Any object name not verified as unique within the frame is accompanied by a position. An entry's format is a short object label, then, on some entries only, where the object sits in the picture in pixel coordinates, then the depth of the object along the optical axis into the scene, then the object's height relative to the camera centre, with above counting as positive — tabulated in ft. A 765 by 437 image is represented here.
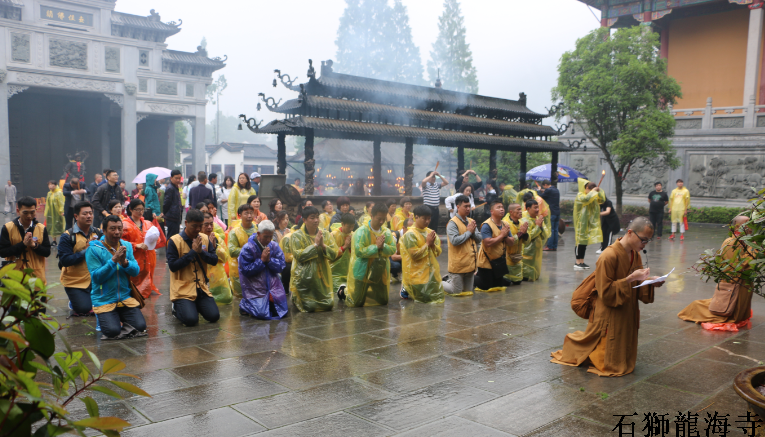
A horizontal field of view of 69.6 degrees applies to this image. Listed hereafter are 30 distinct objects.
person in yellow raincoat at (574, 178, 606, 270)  35.53 -2.32
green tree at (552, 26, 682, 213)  57.16 +10.06
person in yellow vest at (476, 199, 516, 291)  27.12 -3.78
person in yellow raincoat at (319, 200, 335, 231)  29.84 -2.23
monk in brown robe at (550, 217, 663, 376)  14.52 -3.25
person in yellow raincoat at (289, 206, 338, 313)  22.66 -3.75
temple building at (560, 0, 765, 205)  68.54 +13.24
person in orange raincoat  24.50 -3.19
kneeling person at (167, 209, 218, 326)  20.21 -3.79
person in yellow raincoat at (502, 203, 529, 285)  29.30 -3.88
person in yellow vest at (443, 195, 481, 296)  25.64 -3.33
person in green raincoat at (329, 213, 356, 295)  25.21 -3.33
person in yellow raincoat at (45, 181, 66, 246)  41.06 -3.25
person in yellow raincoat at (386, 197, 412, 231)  32.02 -2.24
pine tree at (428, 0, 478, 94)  134.51 +31.96
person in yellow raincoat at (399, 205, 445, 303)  24.31 -3.79
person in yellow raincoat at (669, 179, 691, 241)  50.85 -1.82
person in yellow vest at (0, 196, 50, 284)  20.20 -2.71
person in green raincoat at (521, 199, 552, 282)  29.89 -3.37
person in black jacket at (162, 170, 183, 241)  32.81 -2.15
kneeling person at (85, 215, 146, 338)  18.02 -3.80
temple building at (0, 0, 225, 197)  70.79 +11.15
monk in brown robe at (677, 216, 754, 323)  20.01 -4.68
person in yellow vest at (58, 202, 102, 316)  19.70 -3.31
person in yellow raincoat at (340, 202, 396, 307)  23.57 -3.76
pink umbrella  50.04 -0.10
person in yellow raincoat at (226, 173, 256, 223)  35.96 -1.31
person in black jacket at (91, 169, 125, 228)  31.24 -1.50
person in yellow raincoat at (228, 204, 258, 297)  23.77 -2.57
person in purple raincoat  21.40 -4.06
